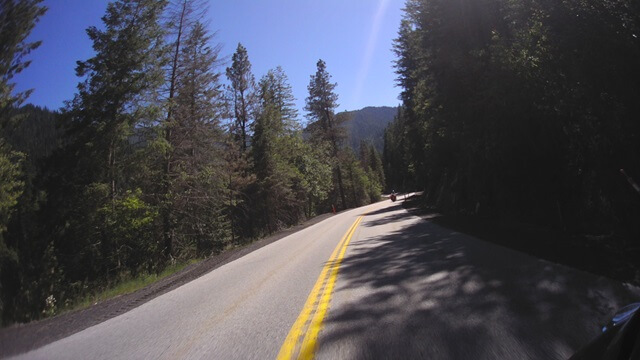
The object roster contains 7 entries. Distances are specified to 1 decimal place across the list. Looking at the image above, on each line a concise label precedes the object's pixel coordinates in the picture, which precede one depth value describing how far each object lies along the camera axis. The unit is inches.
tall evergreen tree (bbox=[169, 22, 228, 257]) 839.7
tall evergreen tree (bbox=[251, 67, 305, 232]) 1341.0
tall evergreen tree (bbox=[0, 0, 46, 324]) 492.1
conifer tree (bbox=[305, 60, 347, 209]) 2143.2
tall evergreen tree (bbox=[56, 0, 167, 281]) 674.2
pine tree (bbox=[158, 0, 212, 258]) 789.9
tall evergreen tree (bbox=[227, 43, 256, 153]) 1502.2
